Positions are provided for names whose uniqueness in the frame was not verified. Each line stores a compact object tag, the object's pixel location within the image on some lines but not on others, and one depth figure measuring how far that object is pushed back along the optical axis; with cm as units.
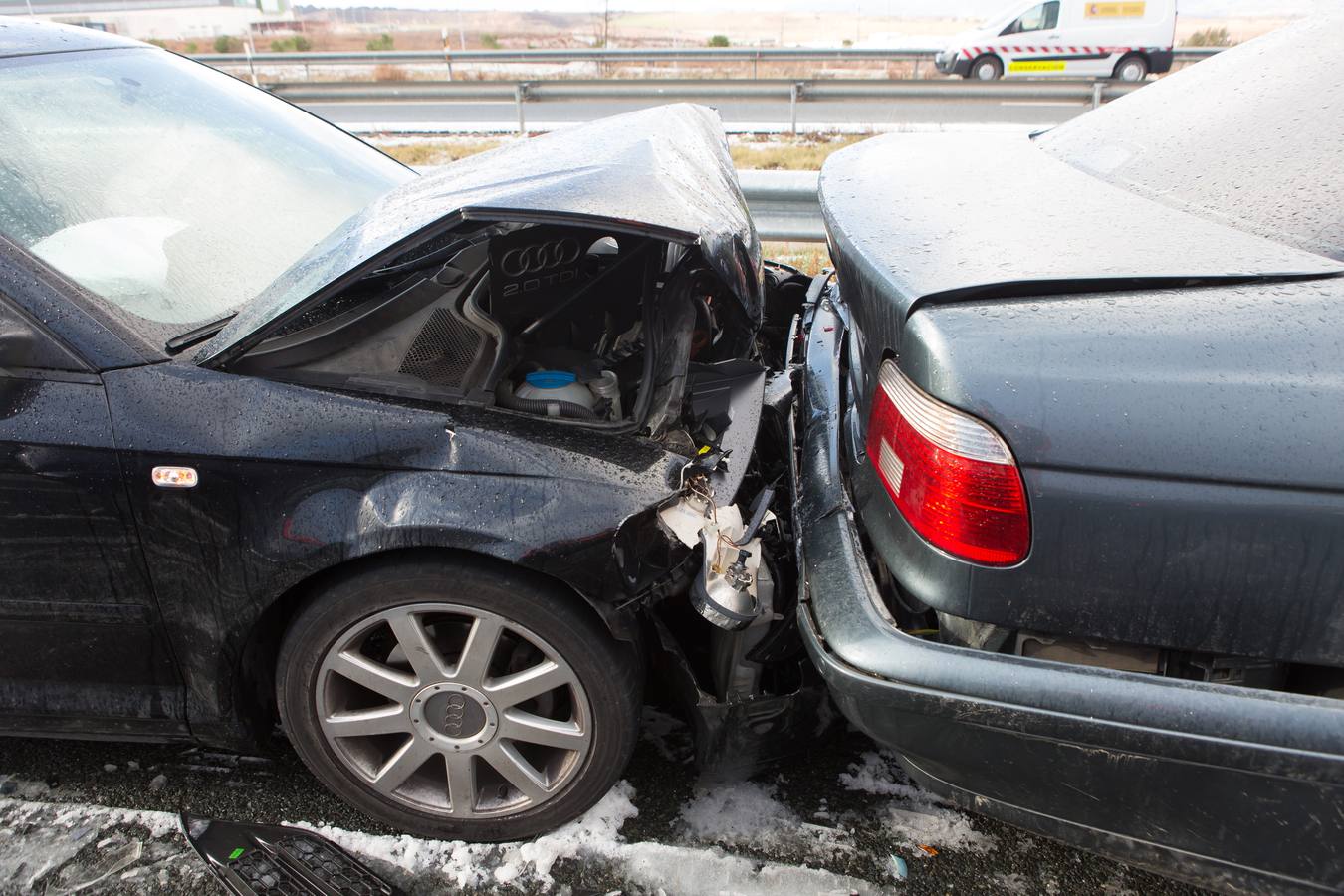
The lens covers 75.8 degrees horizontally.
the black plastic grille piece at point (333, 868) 182
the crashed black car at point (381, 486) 169
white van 1641
